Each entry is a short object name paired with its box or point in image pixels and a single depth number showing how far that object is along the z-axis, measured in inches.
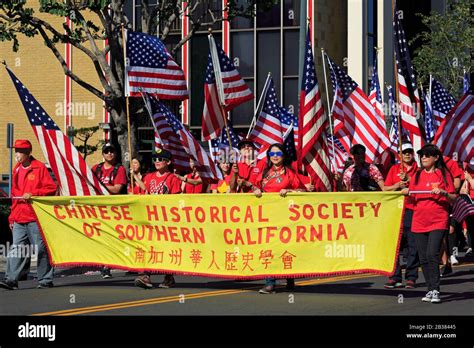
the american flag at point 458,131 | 670.5
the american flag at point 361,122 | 765.9
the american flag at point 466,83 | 909.6
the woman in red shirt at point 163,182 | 629.0
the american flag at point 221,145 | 807.0
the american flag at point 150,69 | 652.1
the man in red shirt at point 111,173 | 659.4
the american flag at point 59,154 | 625.9
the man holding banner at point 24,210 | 625.6
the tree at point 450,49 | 1558.8
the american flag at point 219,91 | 698.2
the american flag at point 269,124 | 832.3
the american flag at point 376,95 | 895.1
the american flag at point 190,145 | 671.8
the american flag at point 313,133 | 592.7
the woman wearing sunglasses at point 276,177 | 583.8
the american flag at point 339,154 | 907.4
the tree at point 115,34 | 979.3
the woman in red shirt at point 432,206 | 551.8
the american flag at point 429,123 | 845.8
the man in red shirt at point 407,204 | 618.5
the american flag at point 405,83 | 626.8
